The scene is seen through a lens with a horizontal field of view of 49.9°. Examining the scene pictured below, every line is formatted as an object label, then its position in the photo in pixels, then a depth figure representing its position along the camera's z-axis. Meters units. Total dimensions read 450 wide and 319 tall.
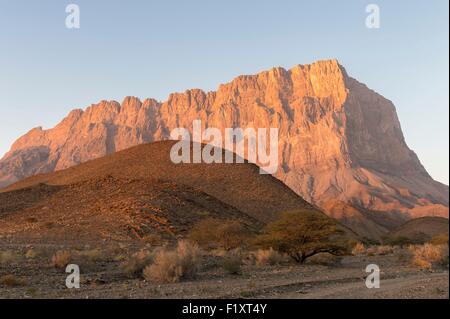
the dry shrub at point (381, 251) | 40.18
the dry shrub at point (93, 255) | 24.86
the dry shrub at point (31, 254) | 25.39
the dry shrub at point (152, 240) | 37.00
